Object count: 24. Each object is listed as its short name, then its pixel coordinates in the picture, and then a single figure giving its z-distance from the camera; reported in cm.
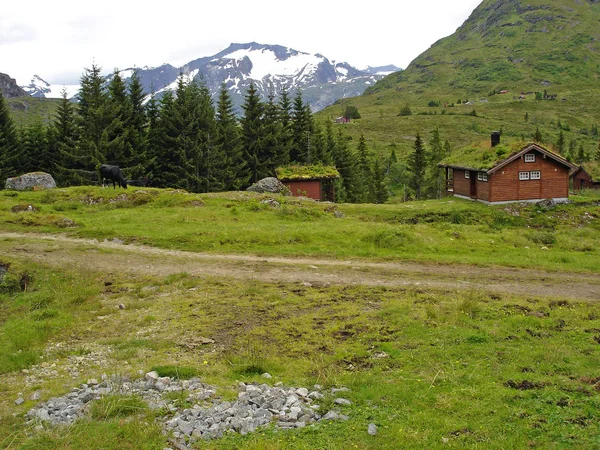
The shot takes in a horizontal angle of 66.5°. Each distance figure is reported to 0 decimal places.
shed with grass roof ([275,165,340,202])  5281
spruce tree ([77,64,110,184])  4916
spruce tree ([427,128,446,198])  7675
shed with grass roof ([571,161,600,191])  7381
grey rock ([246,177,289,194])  4541
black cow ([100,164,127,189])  3907
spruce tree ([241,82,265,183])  5928
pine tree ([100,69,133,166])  4969
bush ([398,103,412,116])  18612
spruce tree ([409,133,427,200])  7450
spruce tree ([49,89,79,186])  5120
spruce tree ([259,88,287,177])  5916
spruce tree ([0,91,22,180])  5112
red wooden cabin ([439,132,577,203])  4684
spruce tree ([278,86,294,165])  6044
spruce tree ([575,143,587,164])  9366
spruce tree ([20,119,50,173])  5506
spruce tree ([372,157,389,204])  7781
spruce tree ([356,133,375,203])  7669
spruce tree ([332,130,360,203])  7345
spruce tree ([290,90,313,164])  6619
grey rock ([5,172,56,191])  4259
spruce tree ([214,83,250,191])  5528
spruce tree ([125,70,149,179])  5091
